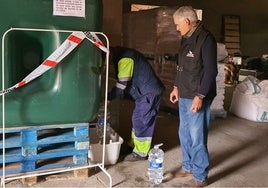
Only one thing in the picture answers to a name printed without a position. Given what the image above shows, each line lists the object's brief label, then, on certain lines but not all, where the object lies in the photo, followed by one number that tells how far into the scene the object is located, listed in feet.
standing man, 9.87
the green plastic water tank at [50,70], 9.62
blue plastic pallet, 10.23
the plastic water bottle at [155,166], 10.87
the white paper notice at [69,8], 9.82
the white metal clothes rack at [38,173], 9.26
